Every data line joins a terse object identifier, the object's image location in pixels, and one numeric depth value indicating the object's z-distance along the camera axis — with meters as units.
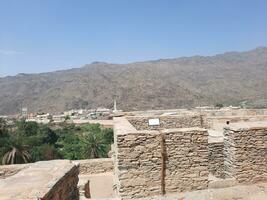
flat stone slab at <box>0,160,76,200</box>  2.20
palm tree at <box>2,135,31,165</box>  13.06
